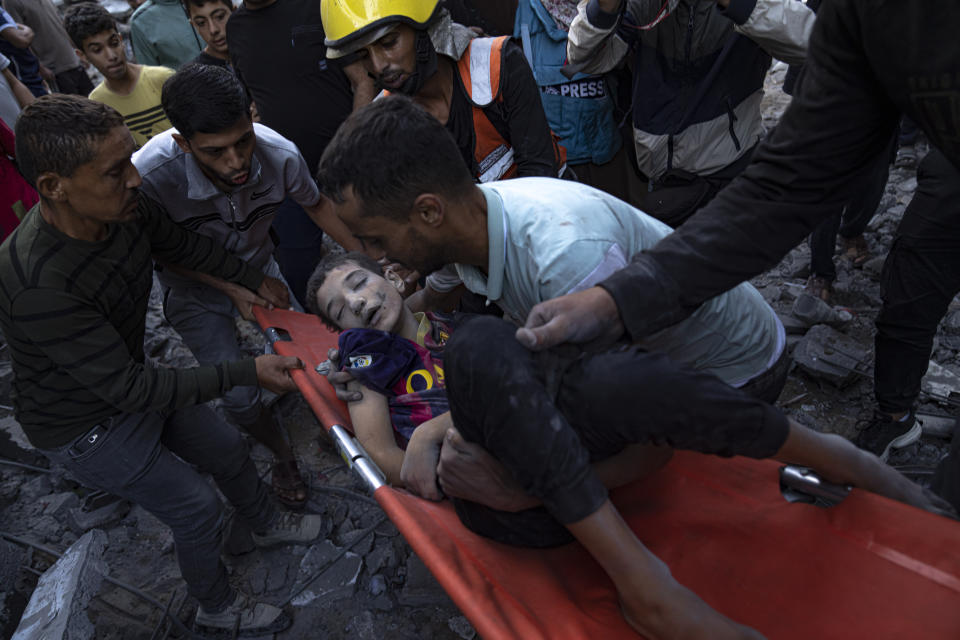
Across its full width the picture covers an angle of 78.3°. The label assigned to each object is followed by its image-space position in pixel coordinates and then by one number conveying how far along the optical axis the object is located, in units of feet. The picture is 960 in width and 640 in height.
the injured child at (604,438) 3.72
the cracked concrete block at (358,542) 8.80
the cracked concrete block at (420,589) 7.88
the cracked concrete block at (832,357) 9.76
